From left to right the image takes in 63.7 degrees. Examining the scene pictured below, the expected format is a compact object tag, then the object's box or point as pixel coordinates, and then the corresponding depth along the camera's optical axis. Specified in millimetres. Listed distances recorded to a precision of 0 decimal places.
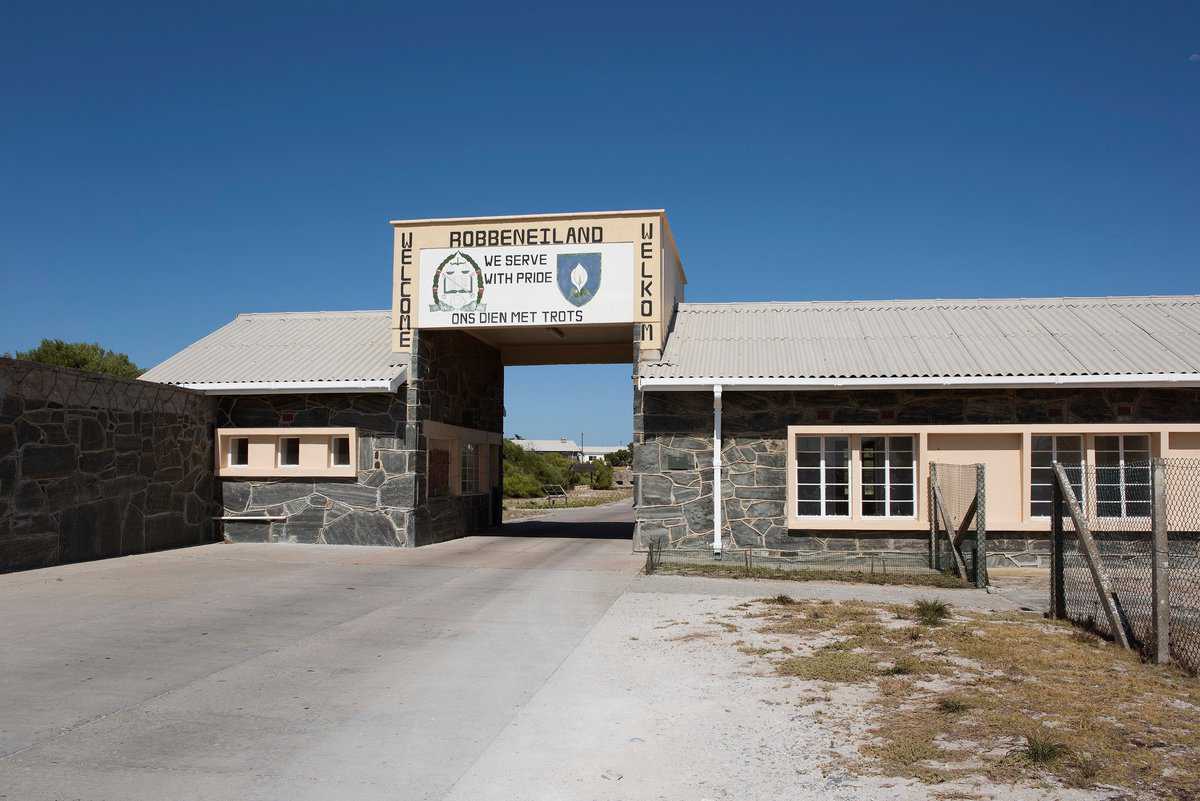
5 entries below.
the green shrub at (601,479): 63125
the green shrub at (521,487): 45281
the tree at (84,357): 37844
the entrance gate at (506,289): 17922
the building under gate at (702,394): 15984
